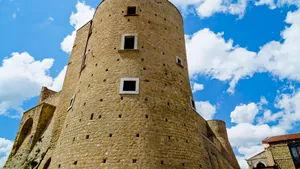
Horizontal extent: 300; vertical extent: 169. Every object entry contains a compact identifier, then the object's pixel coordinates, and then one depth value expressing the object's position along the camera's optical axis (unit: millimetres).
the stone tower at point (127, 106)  8133
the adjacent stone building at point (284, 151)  19875
